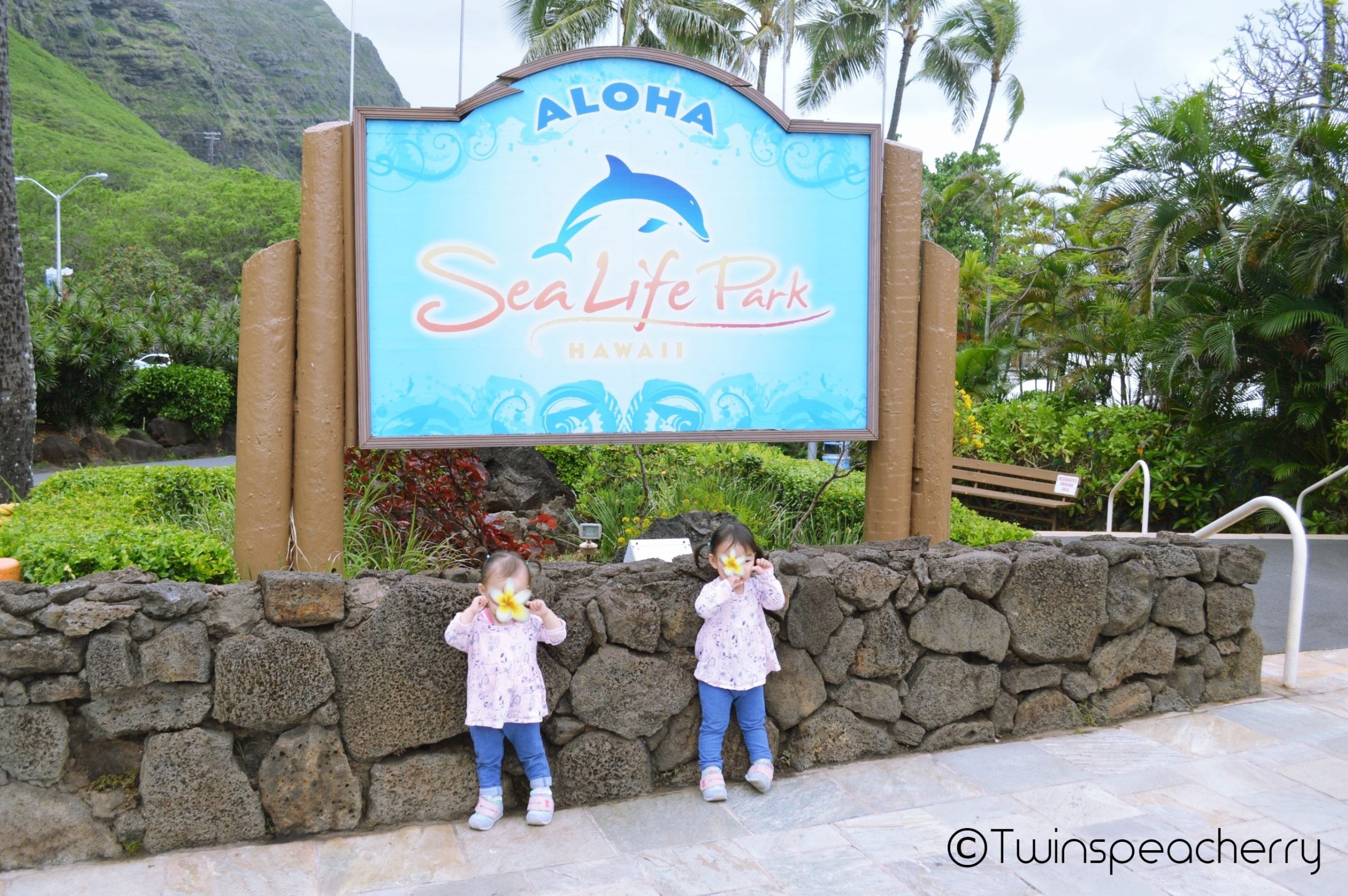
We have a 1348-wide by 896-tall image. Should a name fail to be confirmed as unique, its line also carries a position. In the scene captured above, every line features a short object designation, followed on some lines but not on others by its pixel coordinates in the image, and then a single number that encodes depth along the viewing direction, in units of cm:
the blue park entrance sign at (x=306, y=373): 429
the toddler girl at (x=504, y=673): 358
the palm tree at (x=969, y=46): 2859
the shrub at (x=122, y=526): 371
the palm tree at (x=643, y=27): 2166
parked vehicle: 2196
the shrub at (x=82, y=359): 1736
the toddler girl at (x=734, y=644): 390
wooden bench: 1121
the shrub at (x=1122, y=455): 1146
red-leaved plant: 551
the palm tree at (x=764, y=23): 2359
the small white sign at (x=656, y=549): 484
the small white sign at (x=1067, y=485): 991
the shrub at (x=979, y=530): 609
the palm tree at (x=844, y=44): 2594
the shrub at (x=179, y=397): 1962
